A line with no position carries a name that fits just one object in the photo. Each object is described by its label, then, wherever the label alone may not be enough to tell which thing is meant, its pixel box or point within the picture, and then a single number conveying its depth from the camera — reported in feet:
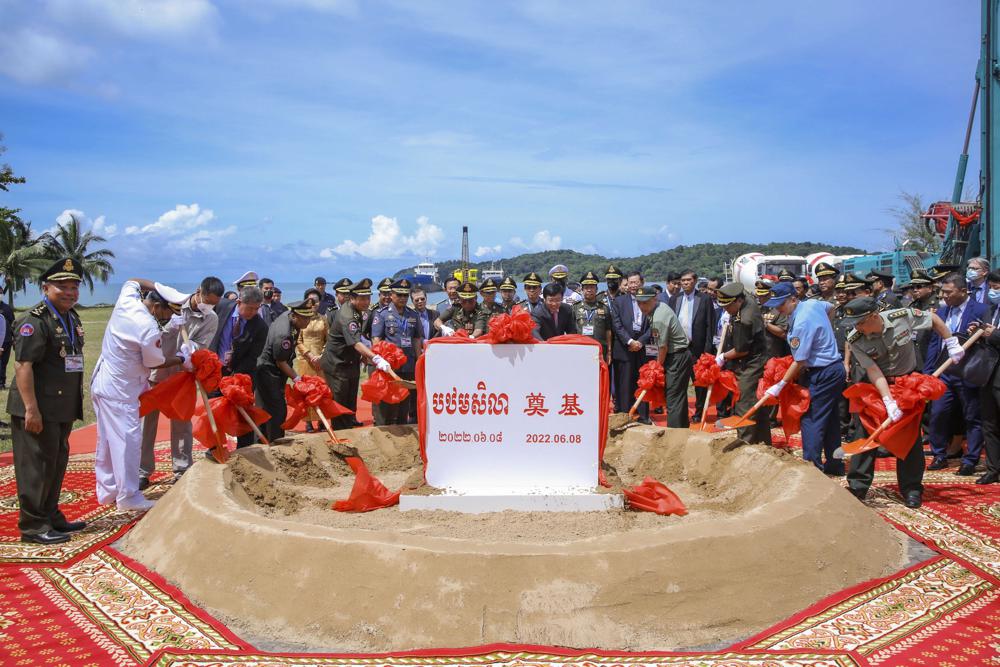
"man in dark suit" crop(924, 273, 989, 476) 21.59
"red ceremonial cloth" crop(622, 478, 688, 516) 16.12
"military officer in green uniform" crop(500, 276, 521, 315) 28.02
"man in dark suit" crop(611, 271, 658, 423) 27.30
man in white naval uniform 17.24
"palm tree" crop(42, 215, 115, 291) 142.10
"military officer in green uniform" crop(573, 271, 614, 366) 27.40
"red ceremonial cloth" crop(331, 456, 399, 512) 16.46
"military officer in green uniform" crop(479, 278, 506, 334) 25.04
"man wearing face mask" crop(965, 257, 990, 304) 24.91
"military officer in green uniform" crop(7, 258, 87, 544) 15.69
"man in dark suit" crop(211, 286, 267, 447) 20.86
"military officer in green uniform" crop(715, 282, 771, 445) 21.43
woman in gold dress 27.99
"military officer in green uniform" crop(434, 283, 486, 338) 25.17
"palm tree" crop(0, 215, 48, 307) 108.99
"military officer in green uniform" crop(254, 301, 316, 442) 21.08
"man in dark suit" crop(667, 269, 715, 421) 28.81
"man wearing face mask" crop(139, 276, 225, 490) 19.31
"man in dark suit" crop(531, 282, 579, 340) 25.39
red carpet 10.29
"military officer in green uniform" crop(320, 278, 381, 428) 22.59
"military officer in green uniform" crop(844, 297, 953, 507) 17.34
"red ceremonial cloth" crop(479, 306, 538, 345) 16.24
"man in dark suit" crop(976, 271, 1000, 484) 20.33
